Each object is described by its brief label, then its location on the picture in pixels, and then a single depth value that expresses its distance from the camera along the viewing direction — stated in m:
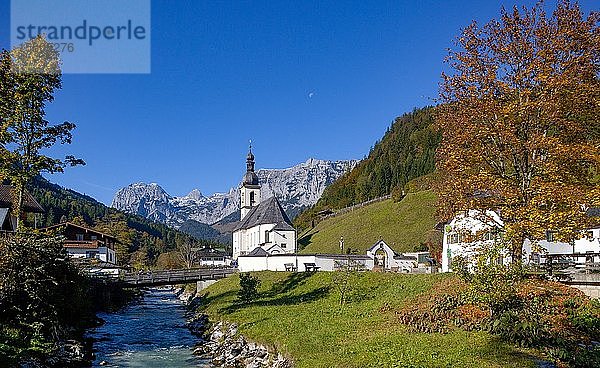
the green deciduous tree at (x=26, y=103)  23.64
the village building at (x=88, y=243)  77.38
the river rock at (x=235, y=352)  23.49
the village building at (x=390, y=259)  56.79
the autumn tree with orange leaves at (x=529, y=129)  23.41
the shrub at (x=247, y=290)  41.59
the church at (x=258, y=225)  79.50
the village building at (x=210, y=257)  113.37
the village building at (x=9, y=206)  44.12
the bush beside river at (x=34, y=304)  21.09
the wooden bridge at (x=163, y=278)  51.19
